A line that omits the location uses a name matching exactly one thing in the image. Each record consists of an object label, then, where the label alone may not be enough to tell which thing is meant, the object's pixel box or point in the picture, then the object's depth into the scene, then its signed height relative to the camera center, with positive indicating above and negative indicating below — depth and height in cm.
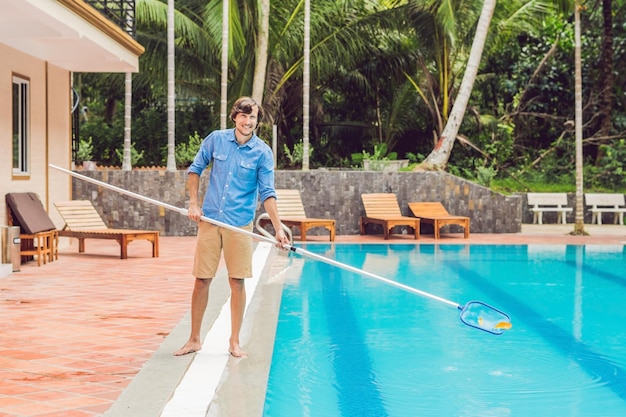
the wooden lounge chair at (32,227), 1098 -50
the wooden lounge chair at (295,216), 1540 -49
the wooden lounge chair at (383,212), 1633 -42
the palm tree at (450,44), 1935 +359
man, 534 -2
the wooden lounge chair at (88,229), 1221 -60
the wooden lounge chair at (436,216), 1653 -49
